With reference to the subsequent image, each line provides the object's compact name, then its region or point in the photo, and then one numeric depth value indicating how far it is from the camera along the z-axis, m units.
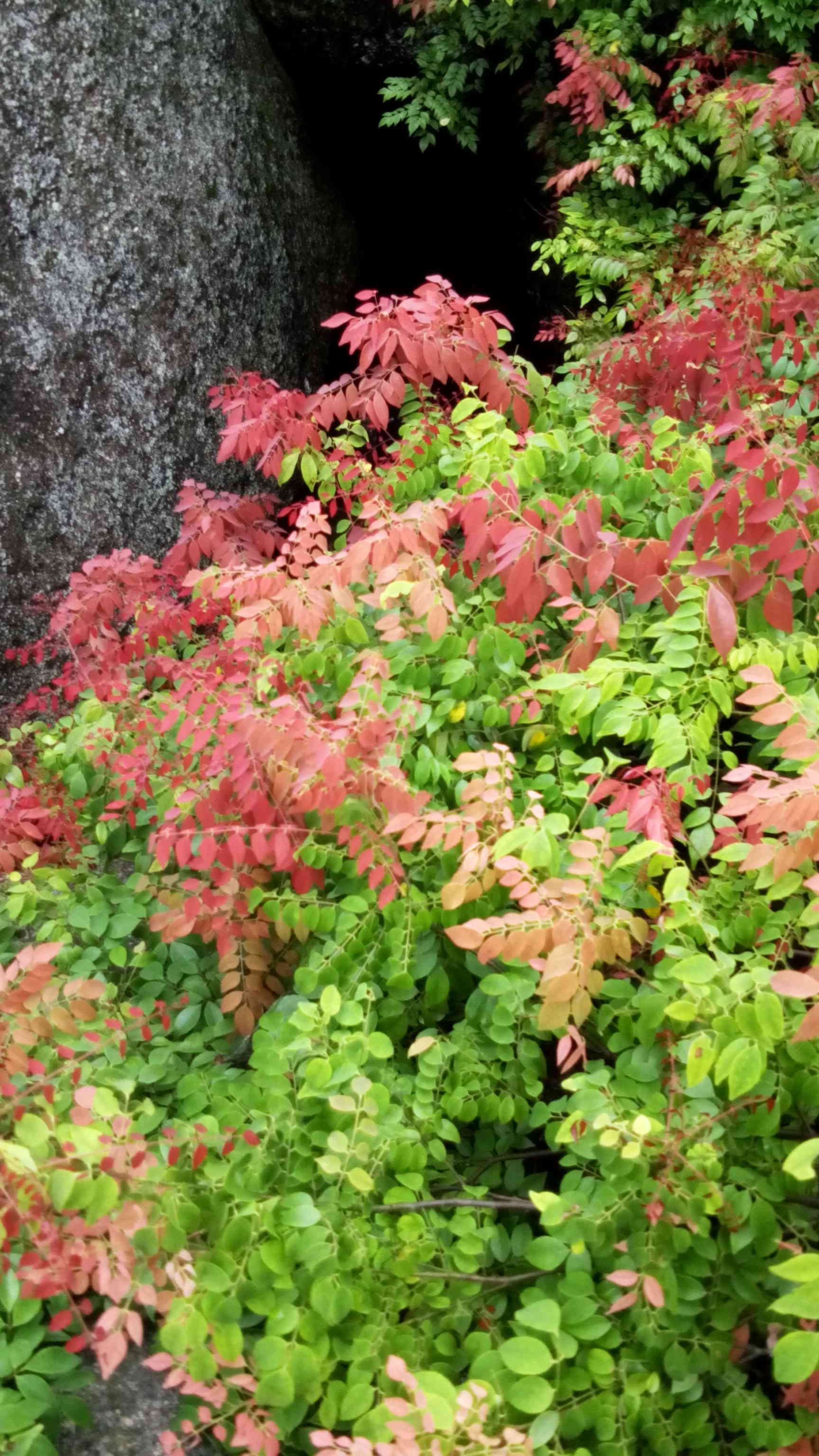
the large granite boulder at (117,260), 3.95
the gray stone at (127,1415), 1.65
